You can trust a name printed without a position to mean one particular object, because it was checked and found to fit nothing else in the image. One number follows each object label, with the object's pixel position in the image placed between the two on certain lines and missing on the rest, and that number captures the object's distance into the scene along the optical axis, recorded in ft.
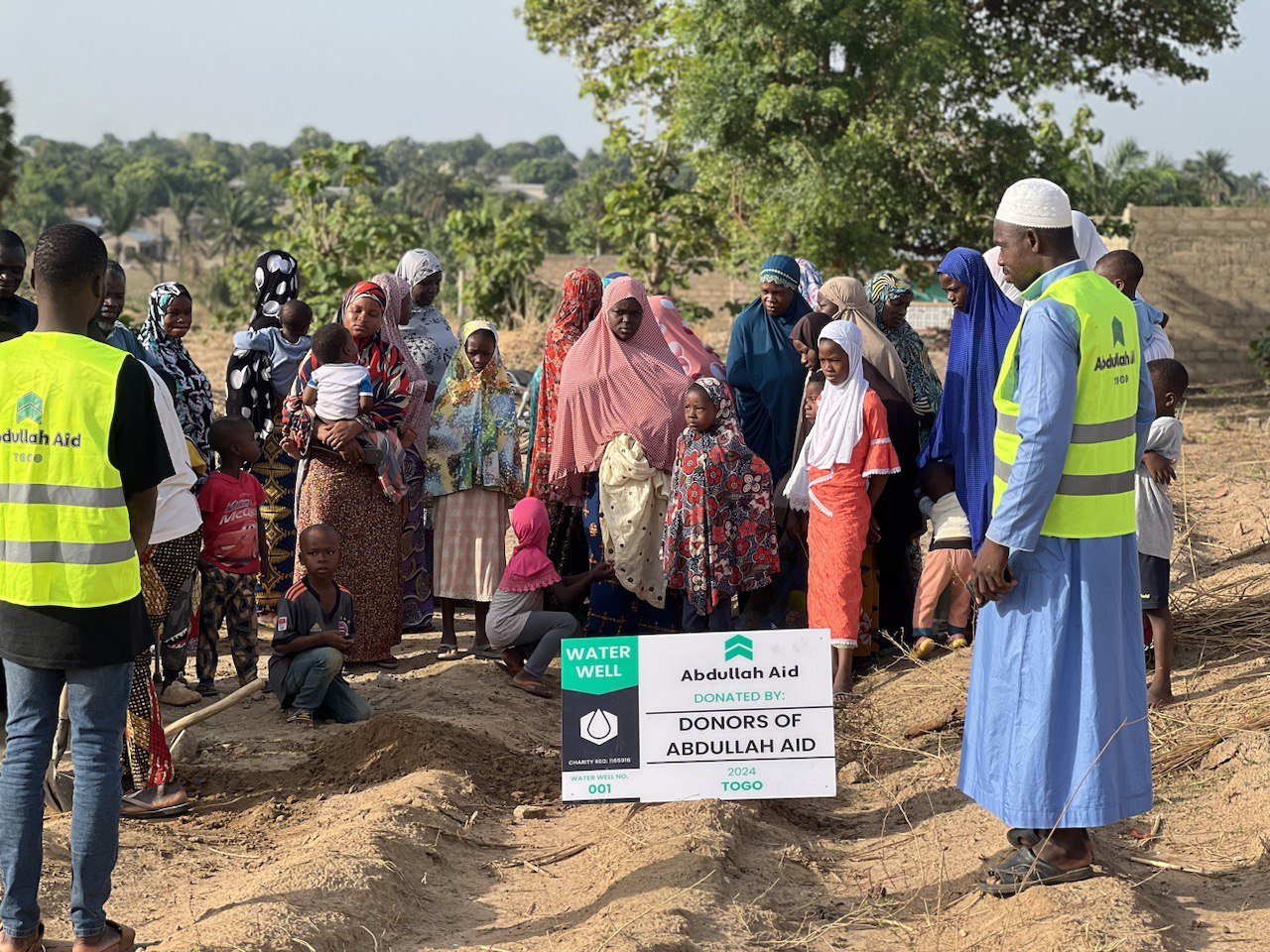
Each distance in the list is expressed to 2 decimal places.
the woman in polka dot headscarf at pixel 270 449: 24.48
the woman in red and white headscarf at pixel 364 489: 22.11
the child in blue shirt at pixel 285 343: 24.89
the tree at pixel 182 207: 202.90
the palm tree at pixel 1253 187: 203.62
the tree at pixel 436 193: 212.43
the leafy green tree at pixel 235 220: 199.82
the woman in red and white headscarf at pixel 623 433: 22.82
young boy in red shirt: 20.62
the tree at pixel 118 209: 211.00
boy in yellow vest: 11.57
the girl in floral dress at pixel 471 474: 24.00
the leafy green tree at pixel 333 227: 49.80
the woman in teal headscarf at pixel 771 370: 24.21
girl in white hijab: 21.16
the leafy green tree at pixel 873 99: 46.83
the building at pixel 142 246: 214.69
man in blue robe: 13.11
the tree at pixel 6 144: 85.40
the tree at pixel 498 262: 62.18
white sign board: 15.62
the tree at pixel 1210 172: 186.60
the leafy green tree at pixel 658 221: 56.13
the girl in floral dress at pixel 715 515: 21.77
